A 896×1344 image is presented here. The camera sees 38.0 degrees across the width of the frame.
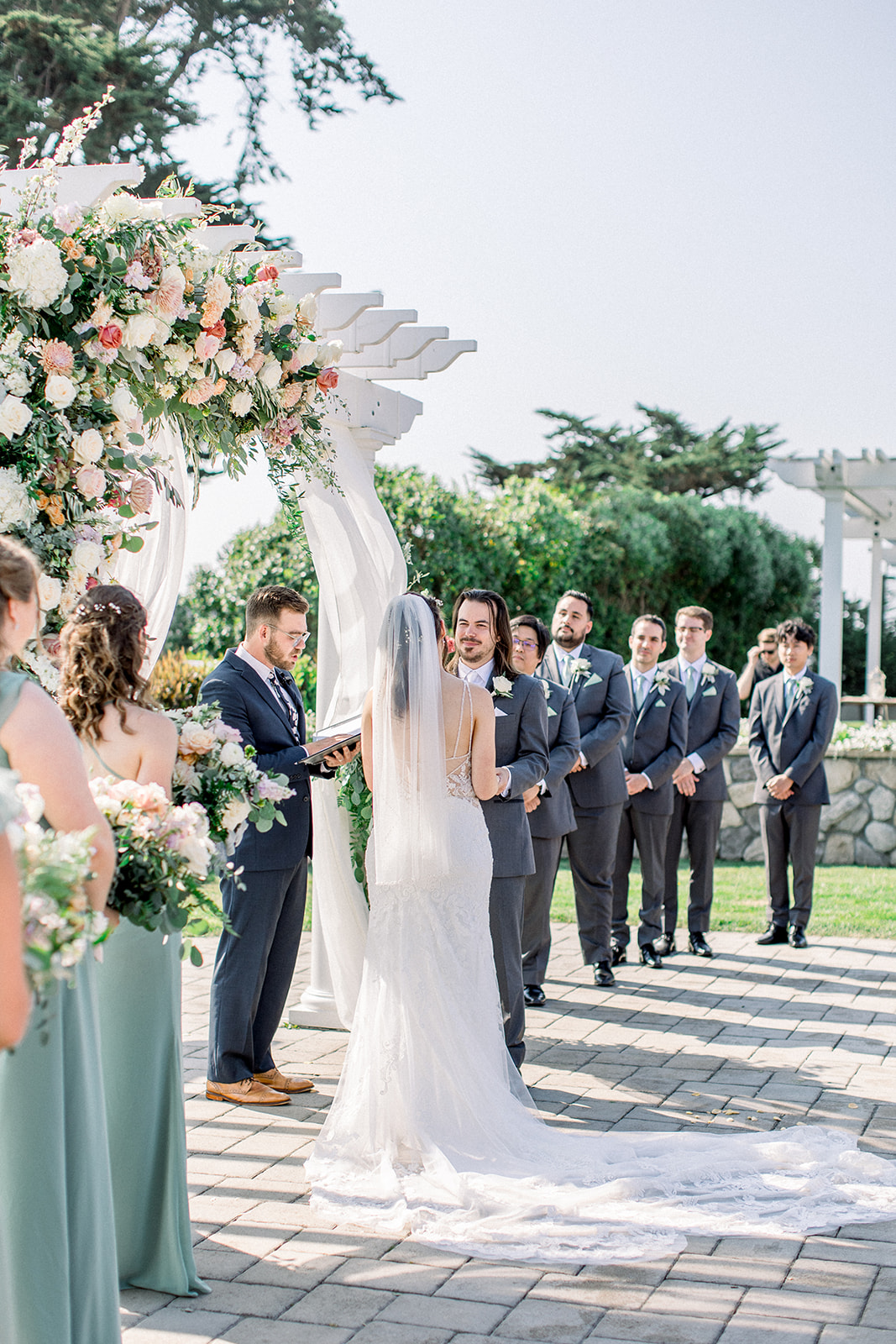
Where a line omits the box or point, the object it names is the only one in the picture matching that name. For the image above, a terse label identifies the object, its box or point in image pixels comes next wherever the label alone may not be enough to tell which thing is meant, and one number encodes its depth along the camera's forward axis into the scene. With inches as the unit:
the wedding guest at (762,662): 439.2
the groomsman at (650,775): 311.1
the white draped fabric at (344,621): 235.0
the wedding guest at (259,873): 201.6
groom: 213.6
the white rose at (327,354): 188.7
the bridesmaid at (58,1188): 110.1
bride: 155.2
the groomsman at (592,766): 291.0
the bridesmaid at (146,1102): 135.6
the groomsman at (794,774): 337.1
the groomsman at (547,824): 264.1
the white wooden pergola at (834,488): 537.6
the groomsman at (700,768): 322.3
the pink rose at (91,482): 152.8
